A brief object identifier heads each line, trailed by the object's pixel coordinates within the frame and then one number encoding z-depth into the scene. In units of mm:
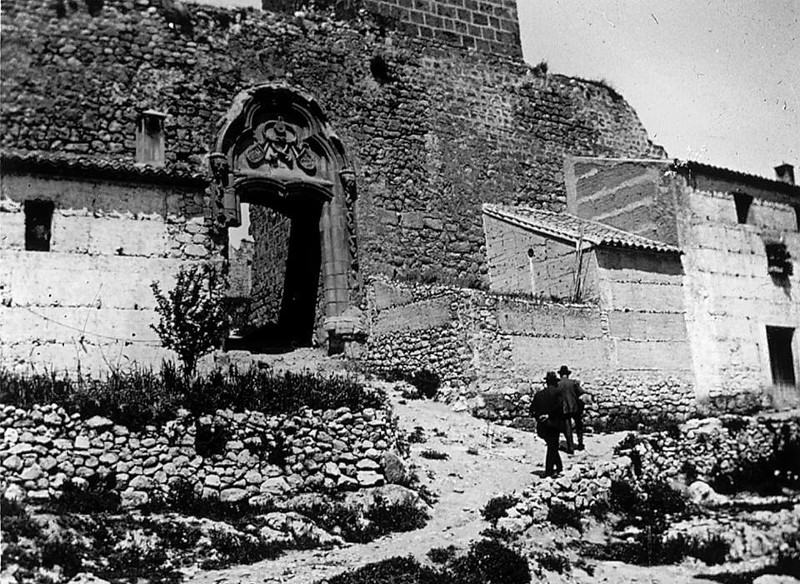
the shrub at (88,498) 11172
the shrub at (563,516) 12062
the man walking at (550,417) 14172
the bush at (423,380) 18359
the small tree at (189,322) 14648
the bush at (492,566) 10070
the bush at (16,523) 9773
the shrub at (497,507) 12156
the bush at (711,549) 10828
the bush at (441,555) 10461
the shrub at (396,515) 11938
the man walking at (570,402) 15539
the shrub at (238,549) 10328
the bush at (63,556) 9359
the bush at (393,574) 9648
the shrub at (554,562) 10641
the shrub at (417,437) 15555
